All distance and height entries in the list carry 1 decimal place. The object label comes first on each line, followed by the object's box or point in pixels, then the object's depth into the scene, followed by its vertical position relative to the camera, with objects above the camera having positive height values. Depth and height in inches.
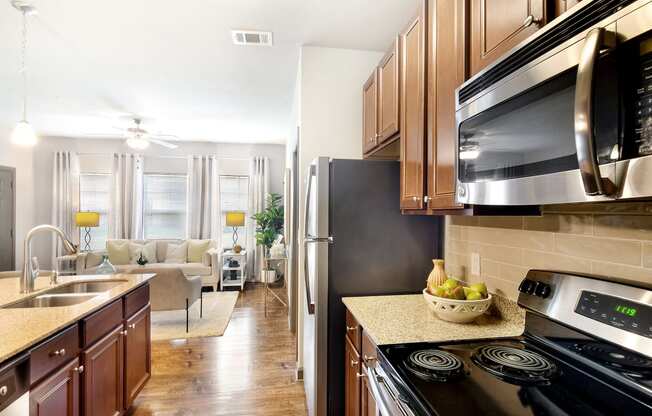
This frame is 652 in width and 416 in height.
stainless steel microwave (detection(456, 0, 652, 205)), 22.2 +8.7
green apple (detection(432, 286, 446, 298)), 54.7 -13.9
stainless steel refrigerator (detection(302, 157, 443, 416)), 70.9 -8.5
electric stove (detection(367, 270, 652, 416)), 31.3 -18.7
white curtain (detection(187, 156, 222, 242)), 238.5 +10.3
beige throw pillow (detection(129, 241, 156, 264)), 213.9 -27.3
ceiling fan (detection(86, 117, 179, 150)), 173.3 +43.2
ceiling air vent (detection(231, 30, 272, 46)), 94.0 +53.3
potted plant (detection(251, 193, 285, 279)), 216.1 -8.0
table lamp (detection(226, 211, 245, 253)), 223.1 -5.9
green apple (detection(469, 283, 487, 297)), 54.7 -13.2
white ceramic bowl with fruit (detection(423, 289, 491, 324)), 52.1 -15.9
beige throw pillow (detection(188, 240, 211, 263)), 221.9 -26.4
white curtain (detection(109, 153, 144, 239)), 231.9 +9.1
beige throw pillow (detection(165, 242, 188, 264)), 220.5 -29.1
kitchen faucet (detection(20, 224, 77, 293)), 74.2 -13.3
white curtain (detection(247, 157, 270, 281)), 246.5 +18.9
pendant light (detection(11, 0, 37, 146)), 100.3 +25.7
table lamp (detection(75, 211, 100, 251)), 210.1 -5.1
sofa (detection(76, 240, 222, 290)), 191.0 -33.6
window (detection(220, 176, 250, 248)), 247.0 +9.8
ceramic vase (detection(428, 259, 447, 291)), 60.9 -12.4
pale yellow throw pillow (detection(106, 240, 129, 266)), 209.9 -27.0
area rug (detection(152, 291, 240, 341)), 138.9 -53.5
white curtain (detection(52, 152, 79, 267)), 226.5 +11.2
